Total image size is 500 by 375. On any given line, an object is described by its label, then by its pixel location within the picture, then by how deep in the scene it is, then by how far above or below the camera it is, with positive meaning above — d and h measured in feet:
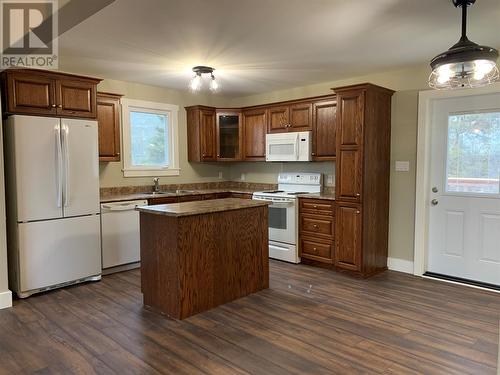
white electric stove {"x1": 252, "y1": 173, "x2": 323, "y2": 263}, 15.81 -2.04
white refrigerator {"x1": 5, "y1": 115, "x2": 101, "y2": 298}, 11.57 -1.01
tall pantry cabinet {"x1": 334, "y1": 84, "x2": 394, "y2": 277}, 13.57 -0.32
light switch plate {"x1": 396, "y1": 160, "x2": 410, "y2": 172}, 14.32 +0.09
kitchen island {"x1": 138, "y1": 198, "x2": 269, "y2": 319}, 10.14 -2.53
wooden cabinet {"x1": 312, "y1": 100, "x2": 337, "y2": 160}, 15.62 +1.69
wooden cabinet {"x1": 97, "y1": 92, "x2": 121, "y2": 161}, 14.99 +1.84
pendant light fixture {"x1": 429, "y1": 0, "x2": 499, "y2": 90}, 7.72 +2.29
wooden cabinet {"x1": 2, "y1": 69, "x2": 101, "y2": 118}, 11.44 +2.54
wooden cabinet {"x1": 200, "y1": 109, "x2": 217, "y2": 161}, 18.76 +1.79
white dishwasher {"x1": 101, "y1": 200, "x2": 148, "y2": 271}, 14.02 -2.53
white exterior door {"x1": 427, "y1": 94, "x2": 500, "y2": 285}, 12.42 -0.76
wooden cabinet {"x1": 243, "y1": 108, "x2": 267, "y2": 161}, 18.37 +1.80
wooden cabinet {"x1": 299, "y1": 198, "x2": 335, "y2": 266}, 14.84 -2.57
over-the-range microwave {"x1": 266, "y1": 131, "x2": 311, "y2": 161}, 16.44 +1.05
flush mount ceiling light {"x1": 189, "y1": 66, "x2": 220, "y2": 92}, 13.50 +3.57
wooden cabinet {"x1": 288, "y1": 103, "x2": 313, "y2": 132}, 16.39 +2.36
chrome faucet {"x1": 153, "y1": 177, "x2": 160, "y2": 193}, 17.60 -0.75
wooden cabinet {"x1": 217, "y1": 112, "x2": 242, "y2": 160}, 19.27 +1.76
